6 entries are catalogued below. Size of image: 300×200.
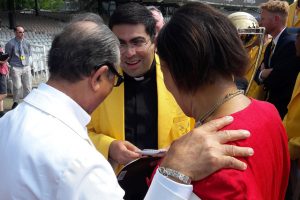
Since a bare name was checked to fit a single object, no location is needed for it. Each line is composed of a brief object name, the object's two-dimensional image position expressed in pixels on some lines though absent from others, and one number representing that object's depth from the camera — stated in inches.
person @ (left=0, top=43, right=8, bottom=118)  295.6
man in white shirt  45.4
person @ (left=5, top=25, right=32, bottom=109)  337.4
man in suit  137.9
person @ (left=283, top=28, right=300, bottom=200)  98.8
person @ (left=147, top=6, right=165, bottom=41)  103.8
